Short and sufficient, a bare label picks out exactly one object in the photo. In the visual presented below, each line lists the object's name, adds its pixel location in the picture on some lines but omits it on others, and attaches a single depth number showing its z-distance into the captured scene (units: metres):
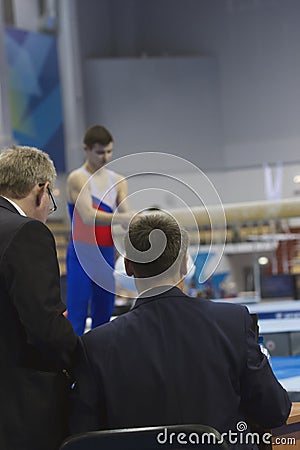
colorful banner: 32.22
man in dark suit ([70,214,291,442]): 4.07
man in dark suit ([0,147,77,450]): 4.19
